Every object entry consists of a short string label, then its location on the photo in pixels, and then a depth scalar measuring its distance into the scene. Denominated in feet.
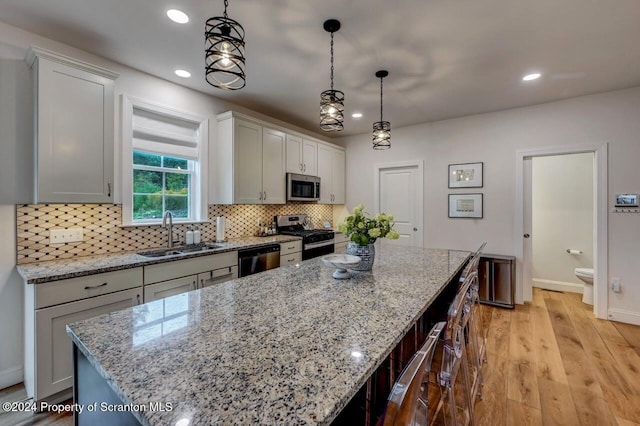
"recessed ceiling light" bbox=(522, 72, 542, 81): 9.56
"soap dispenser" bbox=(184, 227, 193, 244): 10.34
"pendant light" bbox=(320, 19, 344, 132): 6.96
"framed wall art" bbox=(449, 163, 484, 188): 13.65
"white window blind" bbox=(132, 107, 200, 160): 9.46
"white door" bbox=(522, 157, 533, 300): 12.61
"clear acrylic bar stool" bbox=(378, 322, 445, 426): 2.35
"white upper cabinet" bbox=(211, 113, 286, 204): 11.23
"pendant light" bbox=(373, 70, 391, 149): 9.21
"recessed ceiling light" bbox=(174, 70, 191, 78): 9.41
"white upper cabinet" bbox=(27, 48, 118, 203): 6.71
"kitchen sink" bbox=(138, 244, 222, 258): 8.76
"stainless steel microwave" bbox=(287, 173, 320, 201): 13.75
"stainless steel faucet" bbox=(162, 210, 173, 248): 9.59
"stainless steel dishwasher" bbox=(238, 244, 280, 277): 10.25
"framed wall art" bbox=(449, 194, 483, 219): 13.66
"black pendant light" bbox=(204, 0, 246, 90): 4.65
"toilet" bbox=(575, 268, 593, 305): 12.63
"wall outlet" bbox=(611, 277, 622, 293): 10.87
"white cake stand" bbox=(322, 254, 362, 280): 5.65
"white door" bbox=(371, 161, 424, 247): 15.40
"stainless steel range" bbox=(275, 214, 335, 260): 13.04
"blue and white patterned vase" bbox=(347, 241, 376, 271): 6.41
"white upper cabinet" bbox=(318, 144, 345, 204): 16.03
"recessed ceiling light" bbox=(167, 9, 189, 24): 6.56
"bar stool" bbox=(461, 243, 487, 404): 6.07
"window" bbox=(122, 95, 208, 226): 9.09
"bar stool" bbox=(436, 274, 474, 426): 4.58
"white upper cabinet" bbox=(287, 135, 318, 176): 13.82
